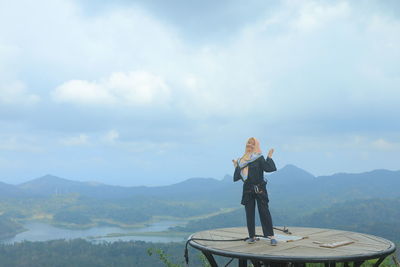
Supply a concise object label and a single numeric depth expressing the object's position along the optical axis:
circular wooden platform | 6.89
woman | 9.07
